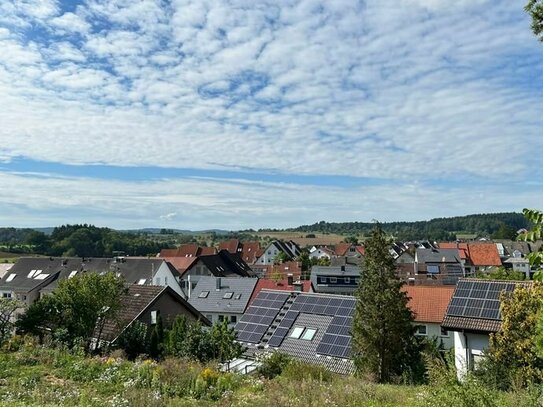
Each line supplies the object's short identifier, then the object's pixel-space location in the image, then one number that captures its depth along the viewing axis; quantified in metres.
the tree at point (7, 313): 19.73
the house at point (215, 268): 55.36
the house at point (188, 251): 84.12
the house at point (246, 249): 104.31
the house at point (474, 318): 17.66
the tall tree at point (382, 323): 16.64
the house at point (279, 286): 36.81
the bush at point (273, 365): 15.02
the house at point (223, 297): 36.69
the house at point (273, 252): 102.01
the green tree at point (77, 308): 20.75
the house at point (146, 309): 23.58
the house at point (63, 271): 48.42
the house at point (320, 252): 104.31
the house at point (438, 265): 56.50
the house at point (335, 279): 52.44
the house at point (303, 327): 20.55
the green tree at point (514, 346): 15.12
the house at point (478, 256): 80.12
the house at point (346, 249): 102.81
